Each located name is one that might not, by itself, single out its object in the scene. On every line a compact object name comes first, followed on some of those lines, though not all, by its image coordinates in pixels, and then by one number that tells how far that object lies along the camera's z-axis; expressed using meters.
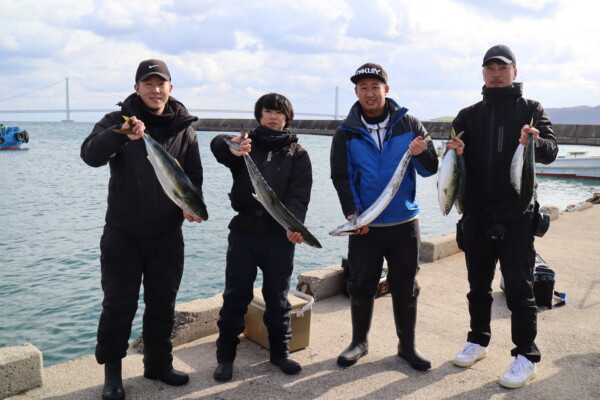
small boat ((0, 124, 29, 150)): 47.81
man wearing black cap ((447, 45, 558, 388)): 4.20
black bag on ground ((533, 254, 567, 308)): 6.23
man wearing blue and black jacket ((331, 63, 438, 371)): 4.39
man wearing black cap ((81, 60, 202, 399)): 3.82
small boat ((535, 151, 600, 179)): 32.00
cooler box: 4.88
